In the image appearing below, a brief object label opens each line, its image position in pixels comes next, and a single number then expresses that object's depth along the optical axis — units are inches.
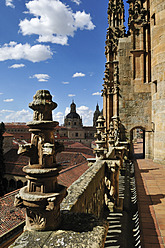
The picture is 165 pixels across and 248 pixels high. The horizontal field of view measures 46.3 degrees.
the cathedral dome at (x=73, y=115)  3919.8
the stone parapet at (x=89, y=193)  105.3
